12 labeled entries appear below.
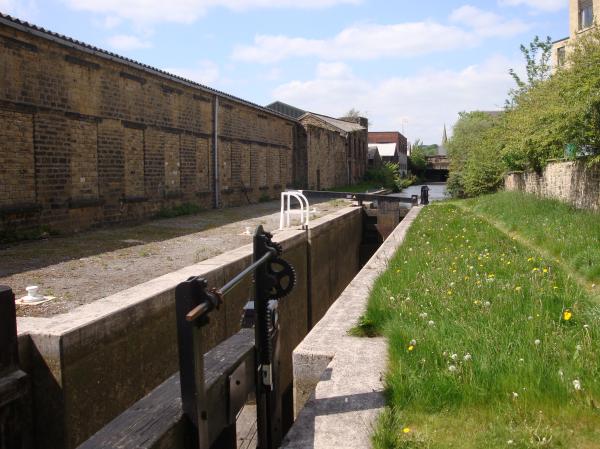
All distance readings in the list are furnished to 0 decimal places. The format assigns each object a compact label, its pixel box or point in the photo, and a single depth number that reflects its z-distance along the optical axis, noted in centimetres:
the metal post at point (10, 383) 259
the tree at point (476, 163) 2652
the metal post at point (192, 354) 267
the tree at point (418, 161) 8706
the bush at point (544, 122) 1144
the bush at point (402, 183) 5338
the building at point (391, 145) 7744
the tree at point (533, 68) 2427
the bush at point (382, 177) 5114
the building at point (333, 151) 3366
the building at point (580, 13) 3778
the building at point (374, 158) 6113
